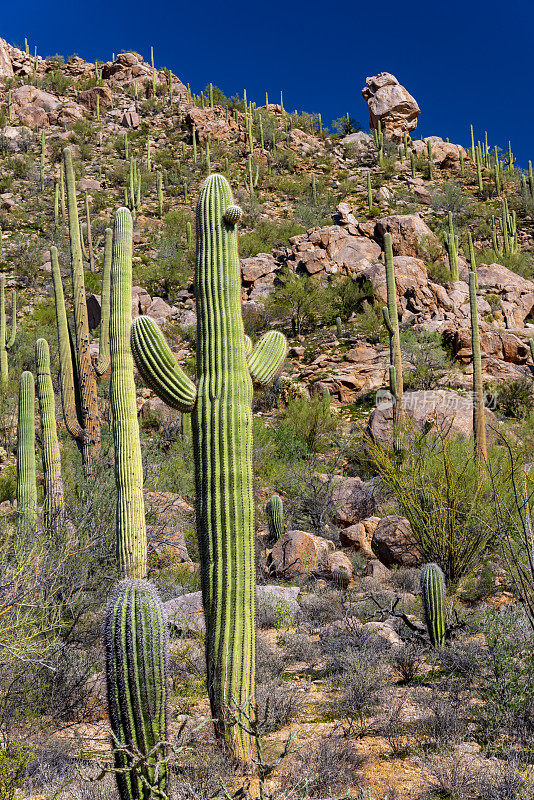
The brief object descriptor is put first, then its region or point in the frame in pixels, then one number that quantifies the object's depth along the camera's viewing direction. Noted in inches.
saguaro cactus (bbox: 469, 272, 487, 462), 441.8
